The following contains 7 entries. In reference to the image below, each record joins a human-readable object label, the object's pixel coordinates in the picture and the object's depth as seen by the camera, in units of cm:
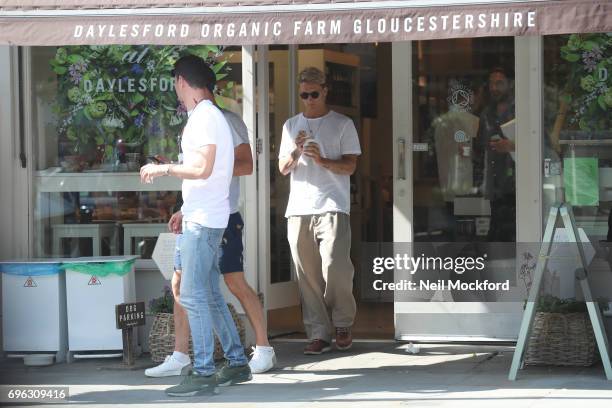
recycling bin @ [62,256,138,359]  1242
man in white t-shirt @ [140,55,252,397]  1024
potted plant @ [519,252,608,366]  1137
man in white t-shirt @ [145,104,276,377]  1121
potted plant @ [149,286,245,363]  1207
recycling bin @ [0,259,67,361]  1252
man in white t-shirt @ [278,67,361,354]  1245
